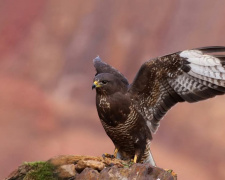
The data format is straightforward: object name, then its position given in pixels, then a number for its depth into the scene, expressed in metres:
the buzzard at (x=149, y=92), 15.90
